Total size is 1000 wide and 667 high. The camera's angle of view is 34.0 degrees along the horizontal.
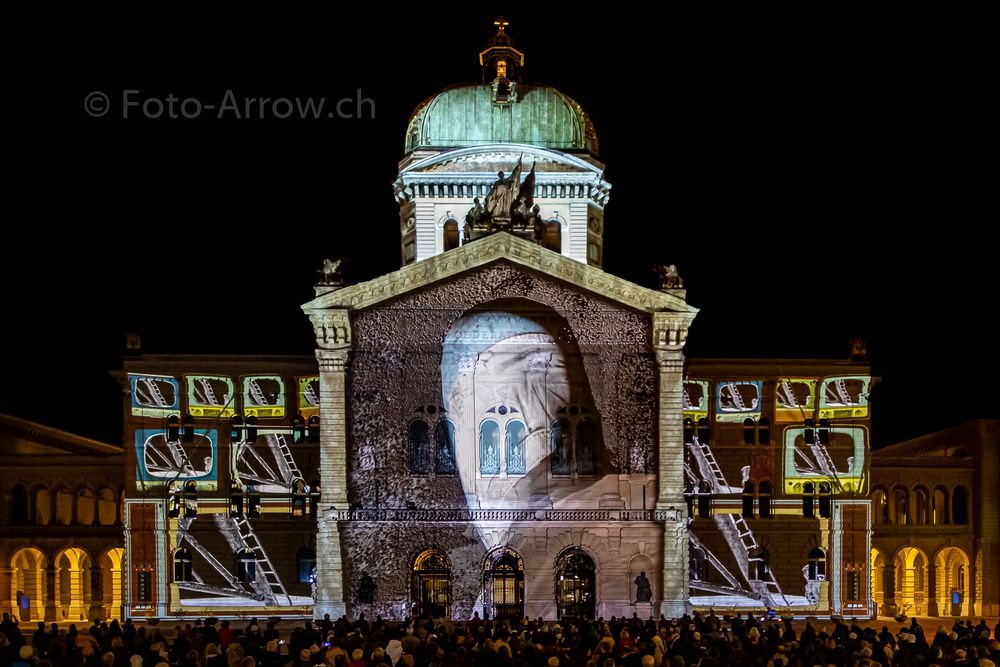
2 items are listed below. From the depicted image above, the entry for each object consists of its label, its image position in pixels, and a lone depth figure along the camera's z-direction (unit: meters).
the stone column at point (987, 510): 64.88
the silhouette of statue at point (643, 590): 52.41
